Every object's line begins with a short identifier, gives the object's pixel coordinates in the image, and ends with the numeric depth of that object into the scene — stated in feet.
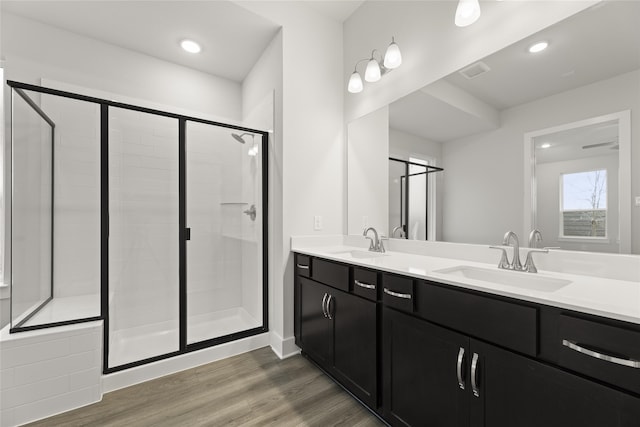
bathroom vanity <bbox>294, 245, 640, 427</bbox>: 2.50
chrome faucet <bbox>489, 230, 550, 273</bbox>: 4.34
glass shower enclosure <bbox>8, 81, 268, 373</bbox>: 6.25
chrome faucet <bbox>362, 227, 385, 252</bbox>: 7.09
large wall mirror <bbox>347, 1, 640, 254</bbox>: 3.72
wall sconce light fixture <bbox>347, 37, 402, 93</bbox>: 6.25
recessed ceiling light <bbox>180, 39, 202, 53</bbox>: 8.23
